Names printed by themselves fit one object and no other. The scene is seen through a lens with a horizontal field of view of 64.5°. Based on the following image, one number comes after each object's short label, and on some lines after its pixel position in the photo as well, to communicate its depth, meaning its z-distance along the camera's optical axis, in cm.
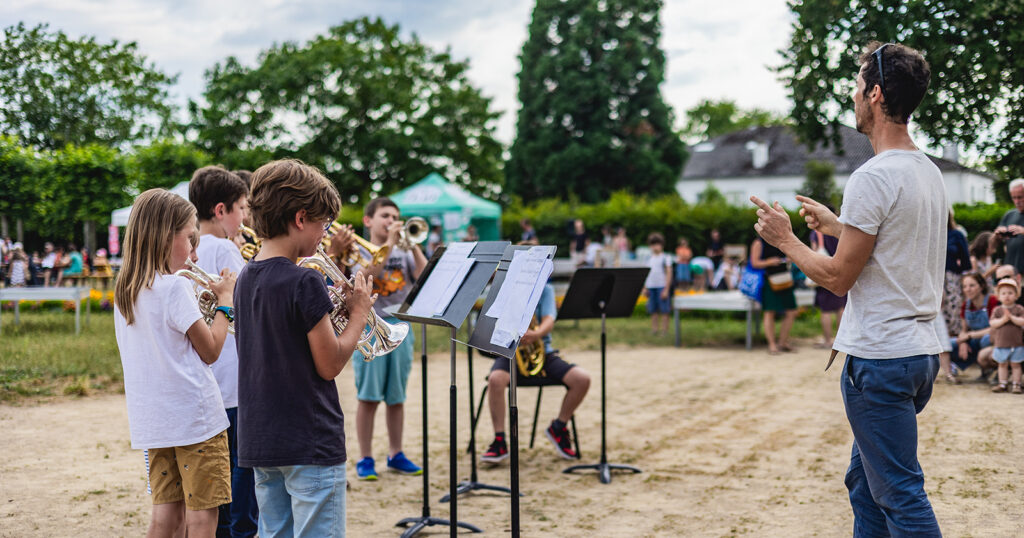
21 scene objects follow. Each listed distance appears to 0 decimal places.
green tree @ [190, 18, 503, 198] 3147
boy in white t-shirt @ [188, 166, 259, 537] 383
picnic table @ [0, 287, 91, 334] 1157
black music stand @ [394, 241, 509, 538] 357
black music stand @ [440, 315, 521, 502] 523
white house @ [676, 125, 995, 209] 4606
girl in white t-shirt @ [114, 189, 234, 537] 313
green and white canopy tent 1933
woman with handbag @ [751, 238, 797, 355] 1134
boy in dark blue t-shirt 263
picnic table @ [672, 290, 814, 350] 1189
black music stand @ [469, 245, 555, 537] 338
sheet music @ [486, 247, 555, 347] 327
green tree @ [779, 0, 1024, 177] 962
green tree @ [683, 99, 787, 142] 6925
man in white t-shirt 271
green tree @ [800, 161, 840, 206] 3888
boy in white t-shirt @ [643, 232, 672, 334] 1374
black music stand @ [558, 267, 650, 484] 564
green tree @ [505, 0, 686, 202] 3919
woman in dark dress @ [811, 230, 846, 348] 1086
